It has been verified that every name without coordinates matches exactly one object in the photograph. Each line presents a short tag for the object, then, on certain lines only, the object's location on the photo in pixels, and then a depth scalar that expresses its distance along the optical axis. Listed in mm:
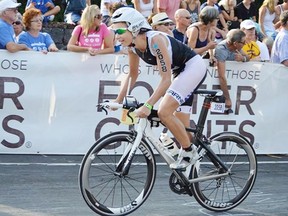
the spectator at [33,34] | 10422
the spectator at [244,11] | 14789
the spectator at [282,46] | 10992
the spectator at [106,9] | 13407
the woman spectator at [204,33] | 10641
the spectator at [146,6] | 13094
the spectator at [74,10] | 13914
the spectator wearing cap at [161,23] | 10547
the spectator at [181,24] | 11312
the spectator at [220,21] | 14039
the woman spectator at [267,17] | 14117
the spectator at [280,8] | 14509
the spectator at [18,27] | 11430
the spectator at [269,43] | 13148
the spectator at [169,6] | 12883
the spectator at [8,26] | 9930
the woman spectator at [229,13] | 14430
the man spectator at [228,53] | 10312
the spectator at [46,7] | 13742
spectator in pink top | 10516
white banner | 9984
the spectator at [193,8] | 13790
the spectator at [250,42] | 11492
